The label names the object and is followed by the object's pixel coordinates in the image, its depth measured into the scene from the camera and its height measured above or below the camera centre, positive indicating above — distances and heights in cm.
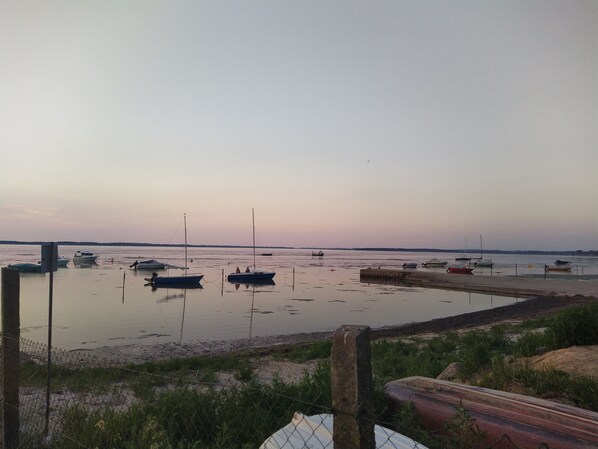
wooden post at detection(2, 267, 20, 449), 483 -127
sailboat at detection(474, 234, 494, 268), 7831 -436
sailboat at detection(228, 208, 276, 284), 4438 -378
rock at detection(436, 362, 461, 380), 742 -221
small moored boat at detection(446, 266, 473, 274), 5685 -396
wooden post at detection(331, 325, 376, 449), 242 -81
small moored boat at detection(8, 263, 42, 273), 4950 -302
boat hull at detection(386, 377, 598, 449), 377 -161
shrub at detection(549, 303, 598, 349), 795 -161
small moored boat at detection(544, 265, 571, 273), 6731 -450
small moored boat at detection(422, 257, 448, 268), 8098 -452
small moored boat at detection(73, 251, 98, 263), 6875 -292
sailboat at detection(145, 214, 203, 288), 4041 -374
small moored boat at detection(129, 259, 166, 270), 5944 -336
